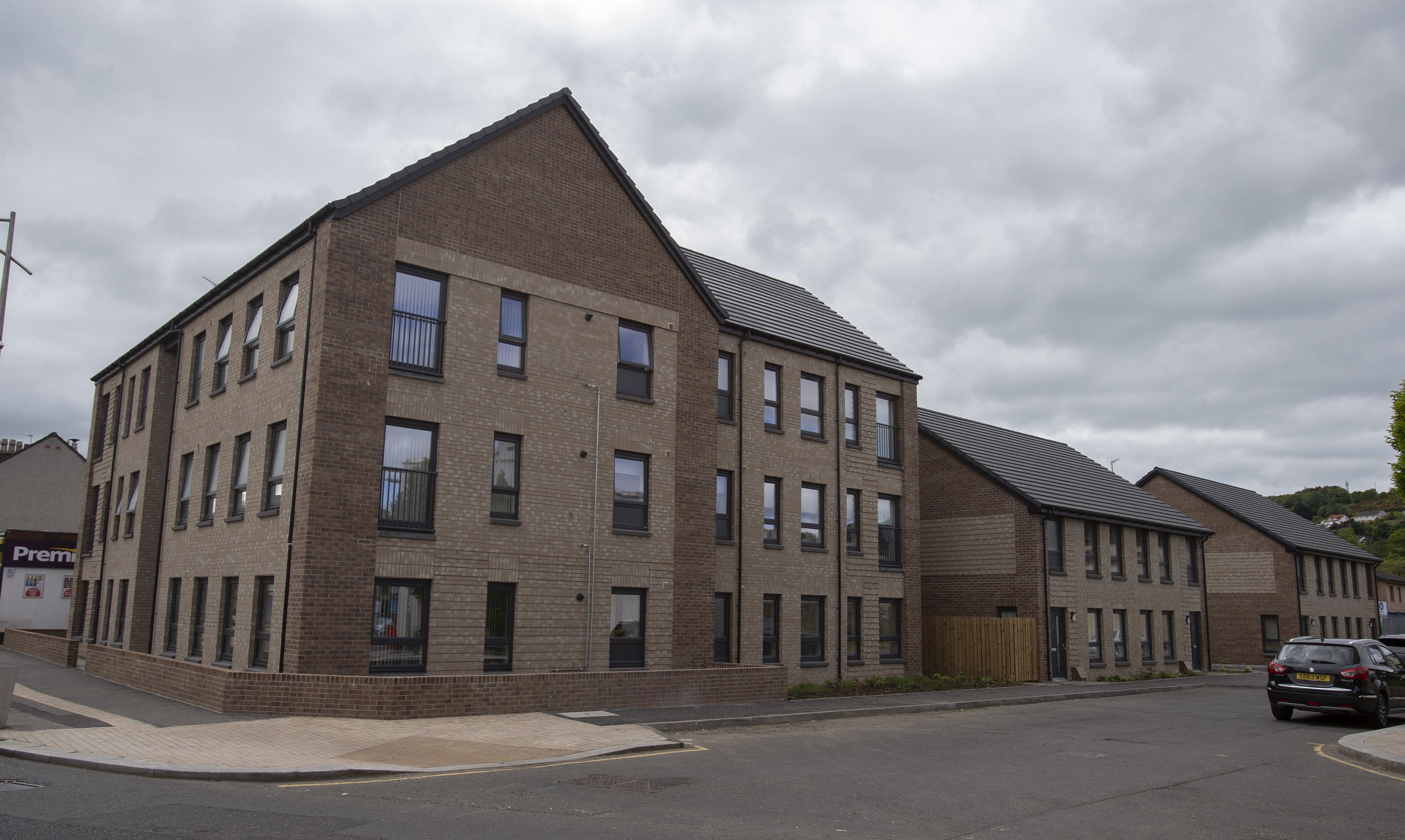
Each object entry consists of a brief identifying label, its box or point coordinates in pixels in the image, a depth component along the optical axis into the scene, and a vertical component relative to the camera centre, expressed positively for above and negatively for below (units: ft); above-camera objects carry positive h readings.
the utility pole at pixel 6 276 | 49.11 +14.73
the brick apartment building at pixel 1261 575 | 140.97 +3.35
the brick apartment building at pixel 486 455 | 54.13 +8.26
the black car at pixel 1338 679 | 56.75 -4.72
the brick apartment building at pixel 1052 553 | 94.68 +4.11
